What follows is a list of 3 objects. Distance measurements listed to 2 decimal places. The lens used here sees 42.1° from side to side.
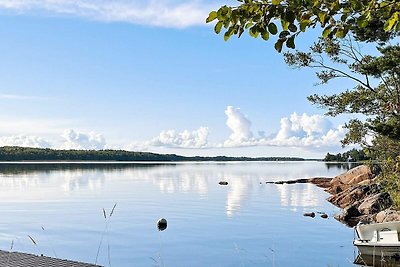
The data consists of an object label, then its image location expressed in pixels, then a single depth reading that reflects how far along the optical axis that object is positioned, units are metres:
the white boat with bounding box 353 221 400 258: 17.50
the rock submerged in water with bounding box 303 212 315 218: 33.46
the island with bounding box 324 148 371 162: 182.12
